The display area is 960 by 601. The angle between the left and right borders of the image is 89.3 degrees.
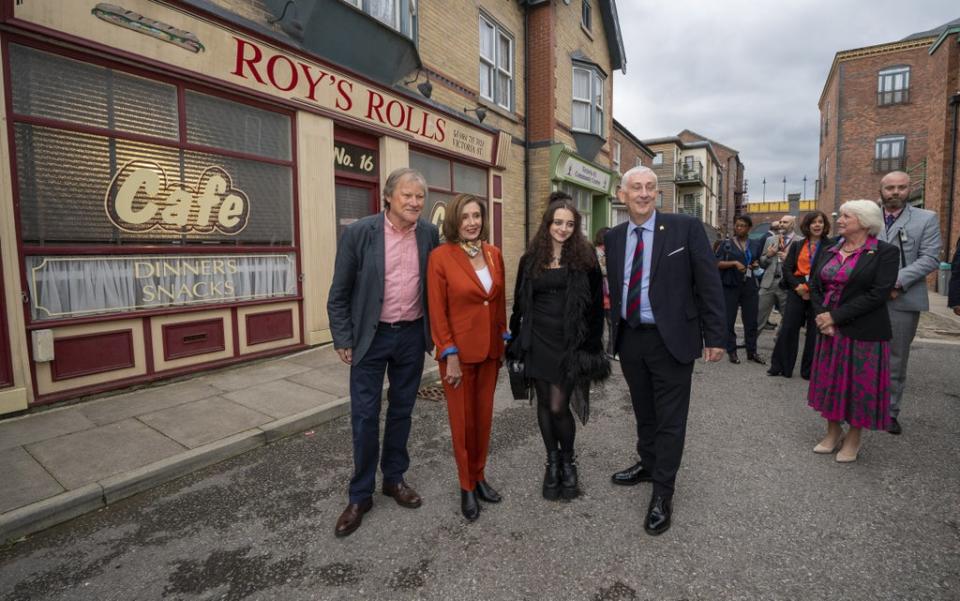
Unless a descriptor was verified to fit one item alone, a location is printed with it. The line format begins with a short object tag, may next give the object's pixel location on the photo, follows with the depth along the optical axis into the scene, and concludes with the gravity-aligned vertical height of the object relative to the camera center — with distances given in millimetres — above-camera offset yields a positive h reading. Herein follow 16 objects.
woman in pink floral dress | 3475 -565
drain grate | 5270 -1460
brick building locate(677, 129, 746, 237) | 54031 +9541
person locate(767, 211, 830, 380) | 5773 -471
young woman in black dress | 2957 -406
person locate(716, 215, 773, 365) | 6723 -274
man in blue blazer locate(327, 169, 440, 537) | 2875 -278
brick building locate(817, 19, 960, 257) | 26594 +8280
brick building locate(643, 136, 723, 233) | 36969 +6883
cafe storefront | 4414 +796
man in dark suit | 2768 -292
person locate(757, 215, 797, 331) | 6742 -60
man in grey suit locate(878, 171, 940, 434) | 4031 -48
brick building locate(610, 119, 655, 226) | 23938 +5908
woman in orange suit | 2814 -338
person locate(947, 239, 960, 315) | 4078 -253
